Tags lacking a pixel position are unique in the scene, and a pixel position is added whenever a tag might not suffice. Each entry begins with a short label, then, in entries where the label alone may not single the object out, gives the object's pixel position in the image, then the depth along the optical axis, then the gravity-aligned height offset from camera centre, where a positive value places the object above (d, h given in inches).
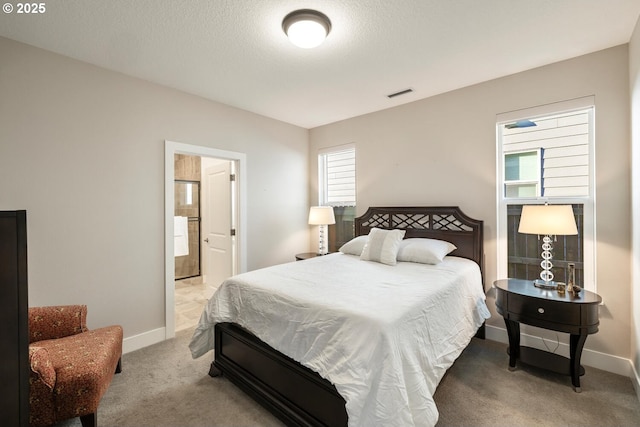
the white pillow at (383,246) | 112.2 -14.5
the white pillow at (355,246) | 130.0 -16.5
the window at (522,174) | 108.3 +14.5
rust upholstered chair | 61.3 -36.5
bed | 53.6 -29.6
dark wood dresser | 35.4 -14.1
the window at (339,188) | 168.6 +14.5
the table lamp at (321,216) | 158.6 -2.7
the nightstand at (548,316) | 80.4 -31.8
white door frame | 119.2 -5.4
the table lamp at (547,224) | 86.6 -4.4
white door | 157.2 -7.3
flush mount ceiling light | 74.8 +50.3
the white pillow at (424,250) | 108.1 -15.7
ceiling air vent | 124.9 +53.4
